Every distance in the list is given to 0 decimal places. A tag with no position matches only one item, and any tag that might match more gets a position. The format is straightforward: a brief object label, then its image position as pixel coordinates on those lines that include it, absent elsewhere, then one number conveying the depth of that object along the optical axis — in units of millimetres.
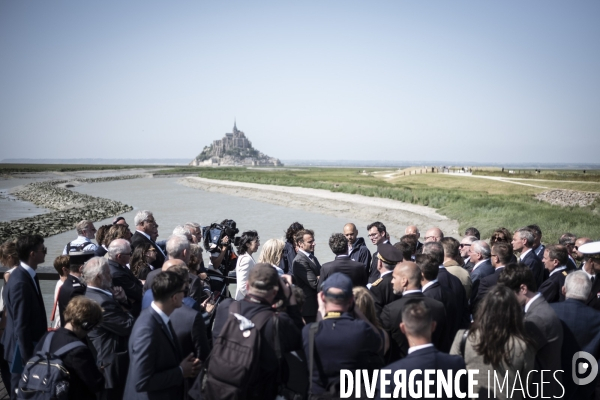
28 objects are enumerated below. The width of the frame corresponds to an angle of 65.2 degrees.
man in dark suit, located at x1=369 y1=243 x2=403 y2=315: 4535
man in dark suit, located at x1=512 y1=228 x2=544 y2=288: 5851
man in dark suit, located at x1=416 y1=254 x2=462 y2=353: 4148
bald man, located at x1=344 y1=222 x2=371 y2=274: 6797
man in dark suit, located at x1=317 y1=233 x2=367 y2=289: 4949
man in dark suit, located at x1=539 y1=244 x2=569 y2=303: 5012
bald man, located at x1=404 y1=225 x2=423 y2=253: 6729
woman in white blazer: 5246
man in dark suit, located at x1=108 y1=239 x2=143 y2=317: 4473
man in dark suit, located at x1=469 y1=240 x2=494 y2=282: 5426
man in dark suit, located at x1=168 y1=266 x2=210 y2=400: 3523
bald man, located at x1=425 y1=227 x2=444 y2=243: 6414
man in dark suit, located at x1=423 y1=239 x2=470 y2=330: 4464
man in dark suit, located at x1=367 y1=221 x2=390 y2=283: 6895
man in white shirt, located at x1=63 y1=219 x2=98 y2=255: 5412
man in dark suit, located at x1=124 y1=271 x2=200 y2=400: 3143
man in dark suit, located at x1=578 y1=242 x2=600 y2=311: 4730
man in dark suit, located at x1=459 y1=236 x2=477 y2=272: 6362
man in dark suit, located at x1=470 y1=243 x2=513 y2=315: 4945
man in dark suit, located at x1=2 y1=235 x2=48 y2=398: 4062
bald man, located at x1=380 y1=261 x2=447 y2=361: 3779
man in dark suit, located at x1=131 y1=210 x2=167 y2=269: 6328
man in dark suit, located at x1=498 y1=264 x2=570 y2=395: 3469
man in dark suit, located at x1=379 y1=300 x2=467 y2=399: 2816
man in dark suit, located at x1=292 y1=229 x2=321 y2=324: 5512
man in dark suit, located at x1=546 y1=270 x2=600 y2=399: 3840
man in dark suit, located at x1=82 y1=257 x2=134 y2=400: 3703
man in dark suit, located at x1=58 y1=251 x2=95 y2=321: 4098
